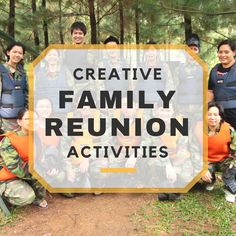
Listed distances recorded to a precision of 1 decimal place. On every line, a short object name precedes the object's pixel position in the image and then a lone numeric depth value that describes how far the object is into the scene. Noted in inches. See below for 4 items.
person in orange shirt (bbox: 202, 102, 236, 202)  110.2
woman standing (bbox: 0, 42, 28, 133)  112.2
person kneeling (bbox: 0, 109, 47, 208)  102.0
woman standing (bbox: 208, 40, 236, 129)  114.3
